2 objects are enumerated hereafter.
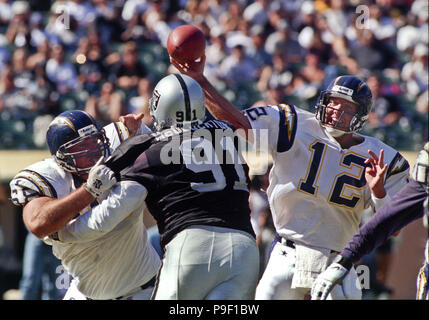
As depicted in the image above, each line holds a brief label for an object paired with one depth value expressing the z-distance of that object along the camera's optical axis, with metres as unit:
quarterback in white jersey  10.02
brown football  10.67
